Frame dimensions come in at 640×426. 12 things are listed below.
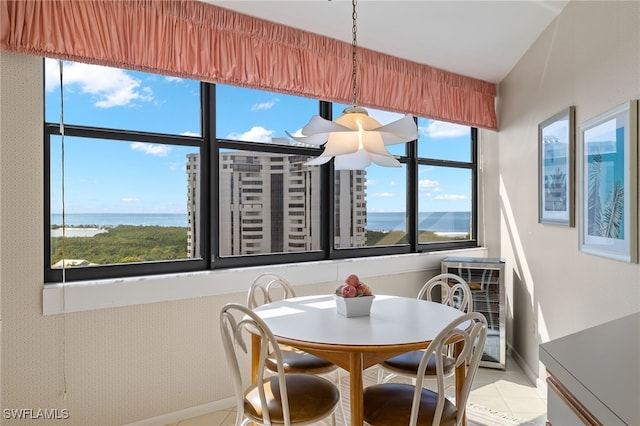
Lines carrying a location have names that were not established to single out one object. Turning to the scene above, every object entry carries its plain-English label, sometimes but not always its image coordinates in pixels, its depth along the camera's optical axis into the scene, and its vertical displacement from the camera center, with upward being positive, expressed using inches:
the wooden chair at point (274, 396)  66.3 -32.5
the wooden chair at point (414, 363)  85.0 -32.4
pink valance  85.6 +41.0
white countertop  35.4 -16.2
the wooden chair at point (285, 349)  88.7 -32.0
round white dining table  67.4 -21.8
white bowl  84.0 -19.3
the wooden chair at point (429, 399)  63.6 -32.9
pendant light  75.3 +14.8
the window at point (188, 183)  96.3 +8.1
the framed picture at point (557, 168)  102.2 +11.2
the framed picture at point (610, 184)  75.3 +5.2
